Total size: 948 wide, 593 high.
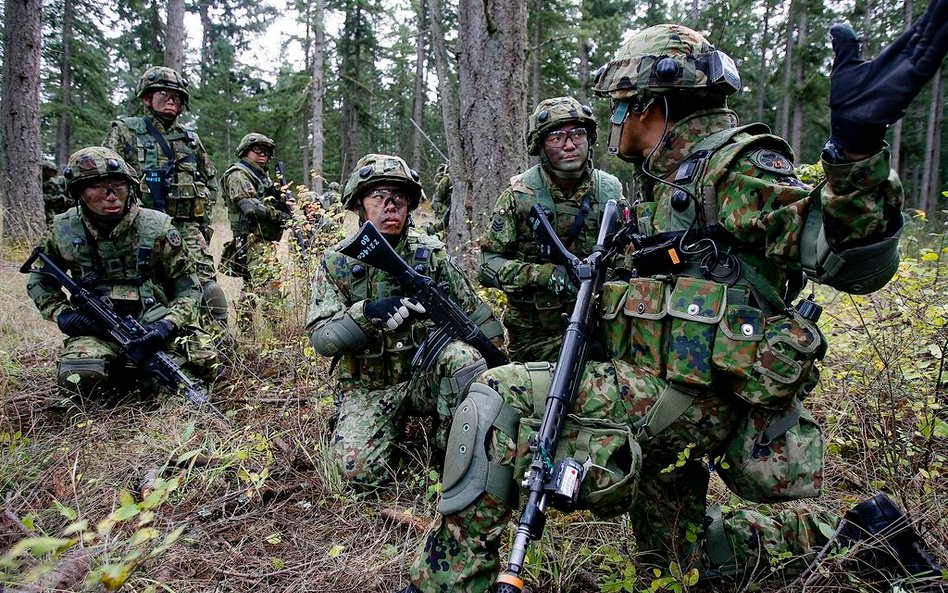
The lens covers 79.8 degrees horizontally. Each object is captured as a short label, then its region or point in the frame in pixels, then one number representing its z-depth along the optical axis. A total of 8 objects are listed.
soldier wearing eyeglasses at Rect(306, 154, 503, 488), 3.47
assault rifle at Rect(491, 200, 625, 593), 1.73
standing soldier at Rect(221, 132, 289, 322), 7.22
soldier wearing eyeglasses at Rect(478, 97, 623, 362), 3.94
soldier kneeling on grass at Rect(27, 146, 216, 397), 4.38
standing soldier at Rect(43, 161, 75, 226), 10.92
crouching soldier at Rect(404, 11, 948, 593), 1.78
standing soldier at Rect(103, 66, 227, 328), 6.03
